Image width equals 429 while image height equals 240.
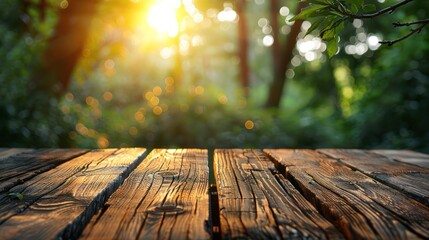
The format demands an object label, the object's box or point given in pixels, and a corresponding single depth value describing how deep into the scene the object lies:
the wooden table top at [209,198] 1.37
